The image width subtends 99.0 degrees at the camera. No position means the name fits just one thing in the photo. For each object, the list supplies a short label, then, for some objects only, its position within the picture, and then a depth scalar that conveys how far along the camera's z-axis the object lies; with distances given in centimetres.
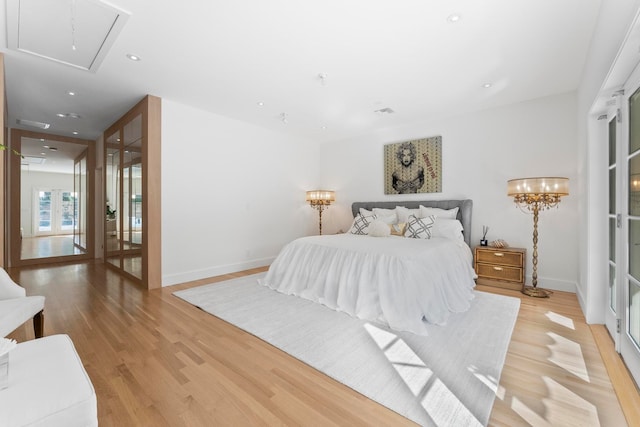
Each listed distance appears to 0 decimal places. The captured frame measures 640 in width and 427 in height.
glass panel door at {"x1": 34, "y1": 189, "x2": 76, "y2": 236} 657
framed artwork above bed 453
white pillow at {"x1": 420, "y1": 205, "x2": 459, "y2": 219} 411
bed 256
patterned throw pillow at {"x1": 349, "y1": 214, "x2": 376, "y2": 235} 436
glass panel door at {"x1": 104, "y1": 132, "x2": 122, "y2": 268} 463
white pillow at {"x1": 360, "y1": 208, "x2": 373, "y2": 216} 475
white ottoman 91
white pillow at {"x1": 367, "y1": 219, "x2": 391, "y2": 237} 395
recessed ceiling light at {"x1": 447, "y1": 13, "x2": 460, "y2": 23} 206
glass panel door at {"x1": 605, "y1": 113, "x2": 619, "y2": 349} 226
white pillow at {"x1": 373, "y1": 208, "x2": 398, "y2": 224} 451
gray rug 153
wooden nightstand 354
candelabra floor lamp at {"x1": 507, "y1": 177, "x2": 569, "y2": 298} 320
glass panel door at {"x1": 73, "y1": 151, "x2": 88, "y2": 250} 605
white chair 172
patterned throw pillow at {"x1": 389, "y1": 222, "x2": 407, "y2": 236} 416
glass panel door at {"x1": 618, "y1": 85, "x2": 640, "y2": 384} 178
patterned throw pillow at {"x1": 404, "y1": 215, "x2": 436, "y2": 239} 382
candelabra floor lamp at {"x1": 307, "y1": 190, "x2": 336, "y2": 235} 552
